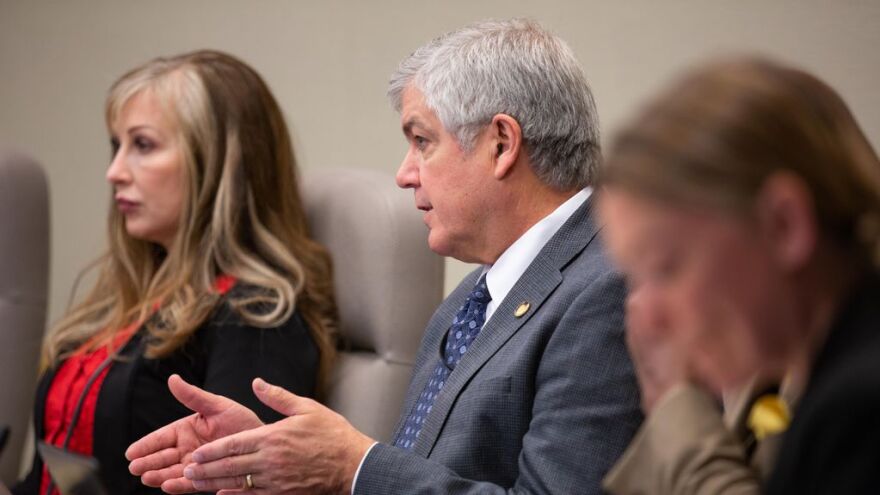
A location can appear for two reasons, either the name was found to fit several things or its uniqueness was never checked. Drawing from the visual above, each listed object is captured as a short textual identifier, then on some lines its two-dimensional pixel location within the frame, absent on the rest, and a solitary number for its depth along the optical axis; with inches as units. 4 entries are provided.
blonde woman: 175.6
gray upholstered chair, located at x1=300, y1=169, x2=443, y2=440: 179.6
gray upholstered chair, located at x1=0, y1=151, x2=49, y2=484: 207.2
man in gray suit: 117.6
